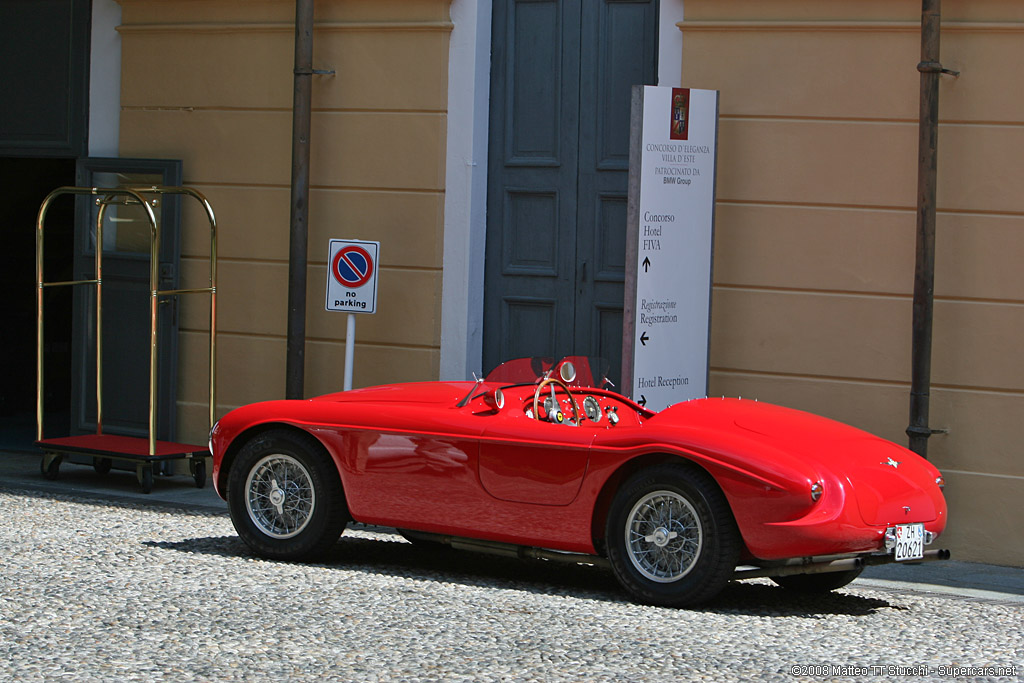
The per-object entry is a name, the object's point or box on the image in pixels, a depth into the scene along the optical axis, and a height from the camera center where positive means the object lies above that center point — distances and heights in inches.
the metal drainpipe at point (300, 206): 797.2 +13.3
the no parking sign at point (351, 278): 755.4 -6.8
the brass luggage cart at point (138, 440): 756.0 -54.9
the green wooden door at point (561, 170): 781.9 +25.7
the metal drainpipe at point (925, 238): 668.1 +7.9
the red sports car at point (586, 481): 472.7 -41.0
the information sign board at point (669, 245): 663.1 +4.2
